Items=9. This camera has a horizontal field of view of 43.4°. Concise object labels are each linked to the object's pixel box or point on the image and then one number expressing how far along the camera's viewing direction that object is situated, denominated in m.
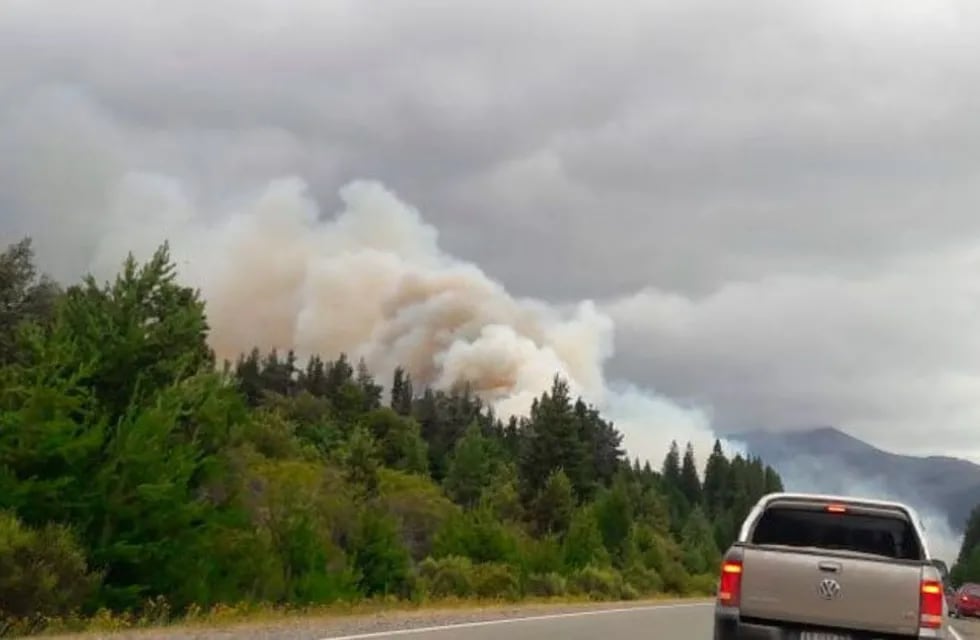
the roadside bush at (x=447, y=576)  42.35
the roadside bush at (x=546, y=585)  44.66
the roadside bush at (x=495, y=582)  40.81
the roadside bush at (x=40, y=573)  20.75
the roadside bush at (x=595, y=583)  48.55
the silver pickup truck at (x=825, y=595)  10.66
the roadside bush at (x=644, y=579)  62.68
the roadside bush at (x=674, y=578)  70.75
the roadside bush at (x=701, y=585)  72.31
